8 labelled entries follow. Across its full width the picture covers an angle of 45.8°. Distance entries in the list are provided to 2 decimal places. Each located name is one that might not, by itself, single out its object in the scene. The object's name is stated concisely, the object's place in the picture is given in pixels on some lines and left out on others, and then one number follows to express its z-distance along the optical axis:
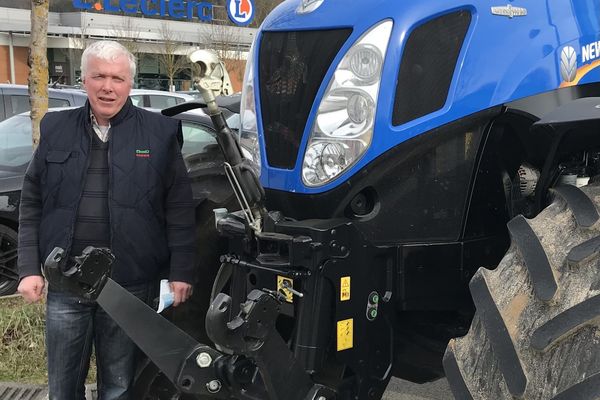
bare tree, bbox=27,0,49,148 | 4.43
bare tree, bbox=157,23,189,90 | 33.86
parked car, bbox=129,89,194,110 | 12.56
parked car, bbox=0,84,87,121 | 9.70
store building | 33.19
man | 2.76
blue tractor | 2.17
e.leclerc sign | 34.50
